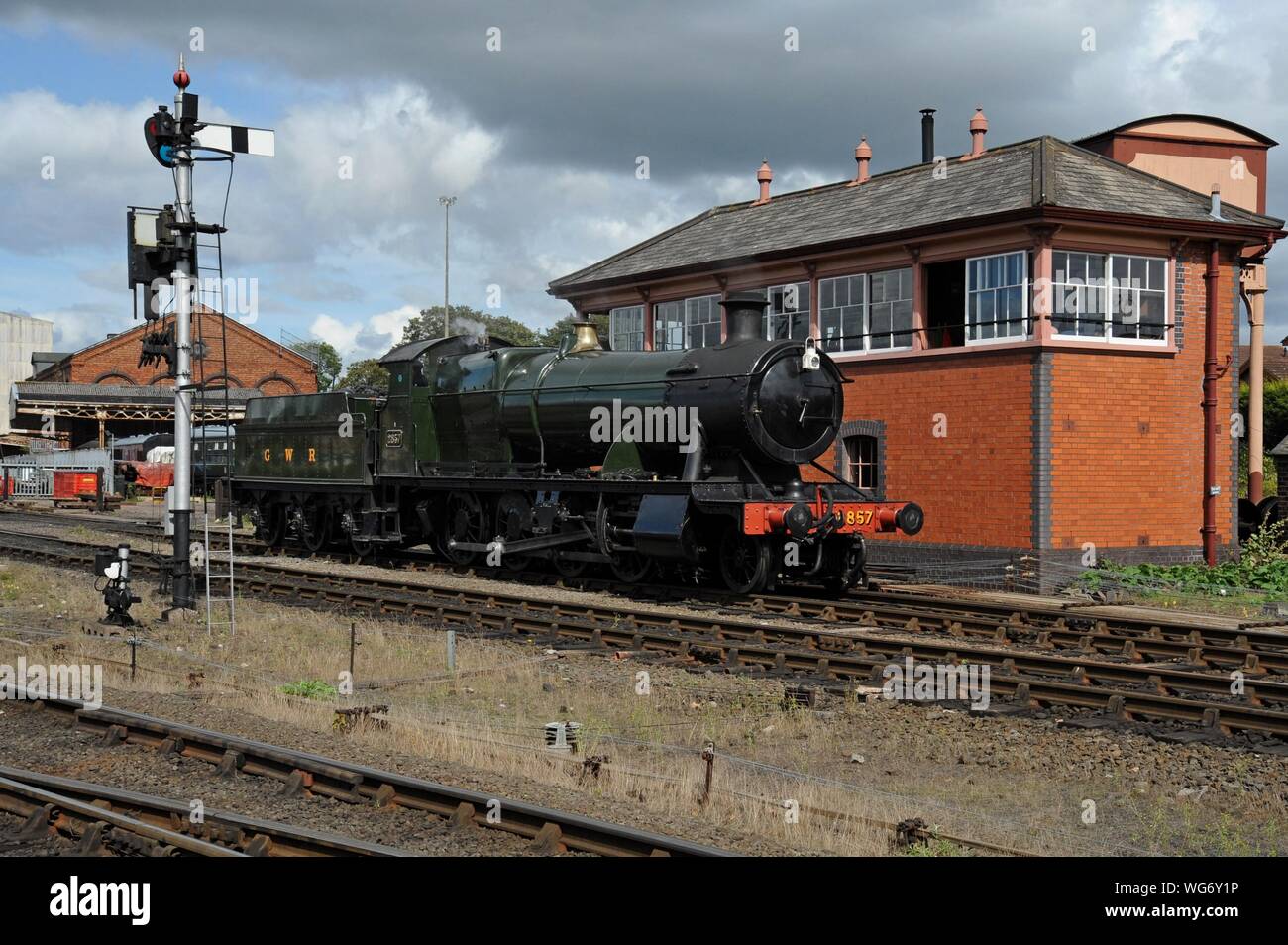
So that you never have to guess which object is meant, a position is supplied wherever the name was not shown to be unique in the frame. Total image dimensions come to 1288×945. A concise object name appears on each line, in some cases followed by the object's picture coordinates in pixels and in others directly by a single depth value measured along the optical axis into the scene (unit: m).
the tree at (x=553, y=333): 62.06
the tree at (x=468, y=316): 79.75
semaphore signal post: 13.56
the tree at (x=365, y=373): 73.36
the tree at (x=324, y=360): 71.25
